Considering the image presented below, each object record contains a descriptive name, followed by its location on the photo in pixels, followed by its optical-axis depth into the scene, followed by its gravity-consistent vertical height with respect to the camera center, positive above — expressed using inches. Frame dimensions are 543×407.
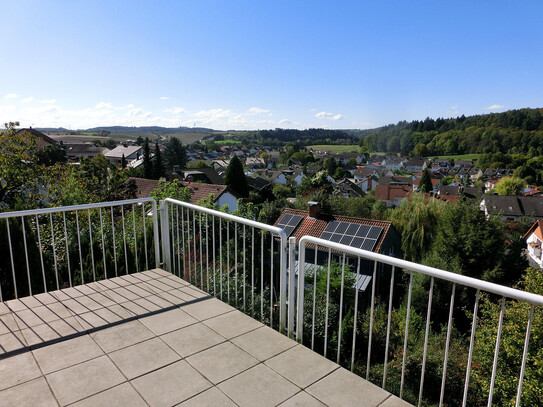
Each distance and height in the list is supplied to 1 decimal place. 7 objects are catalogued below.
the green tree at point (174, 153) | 2829.7 -82.2
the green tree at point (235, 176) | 1702.8 -165.0
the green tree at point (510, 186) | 2241.6 -278.1
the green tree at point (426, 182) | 2423.5 -275.1
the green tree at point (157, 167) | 1900.8 -132.3
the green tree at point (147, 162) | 1869.3 -103.3
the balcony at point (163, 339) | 74.6 -55.8
